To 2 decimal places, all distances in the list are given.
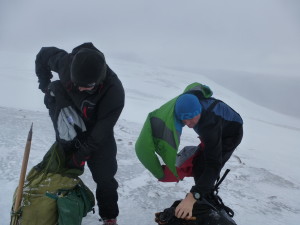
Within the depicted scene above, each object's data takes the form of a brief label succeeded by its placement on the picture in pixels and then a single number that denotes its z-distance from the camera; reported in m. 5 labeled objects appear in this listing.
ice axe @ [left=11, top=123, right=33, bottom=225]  2.27
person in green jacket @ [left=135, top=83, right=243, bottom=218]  2.32
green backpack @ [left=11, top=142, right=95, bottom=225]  2.35
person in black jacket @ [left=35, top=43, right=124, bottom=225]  2.21
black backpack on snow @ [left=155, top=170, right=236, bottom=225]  2.42
